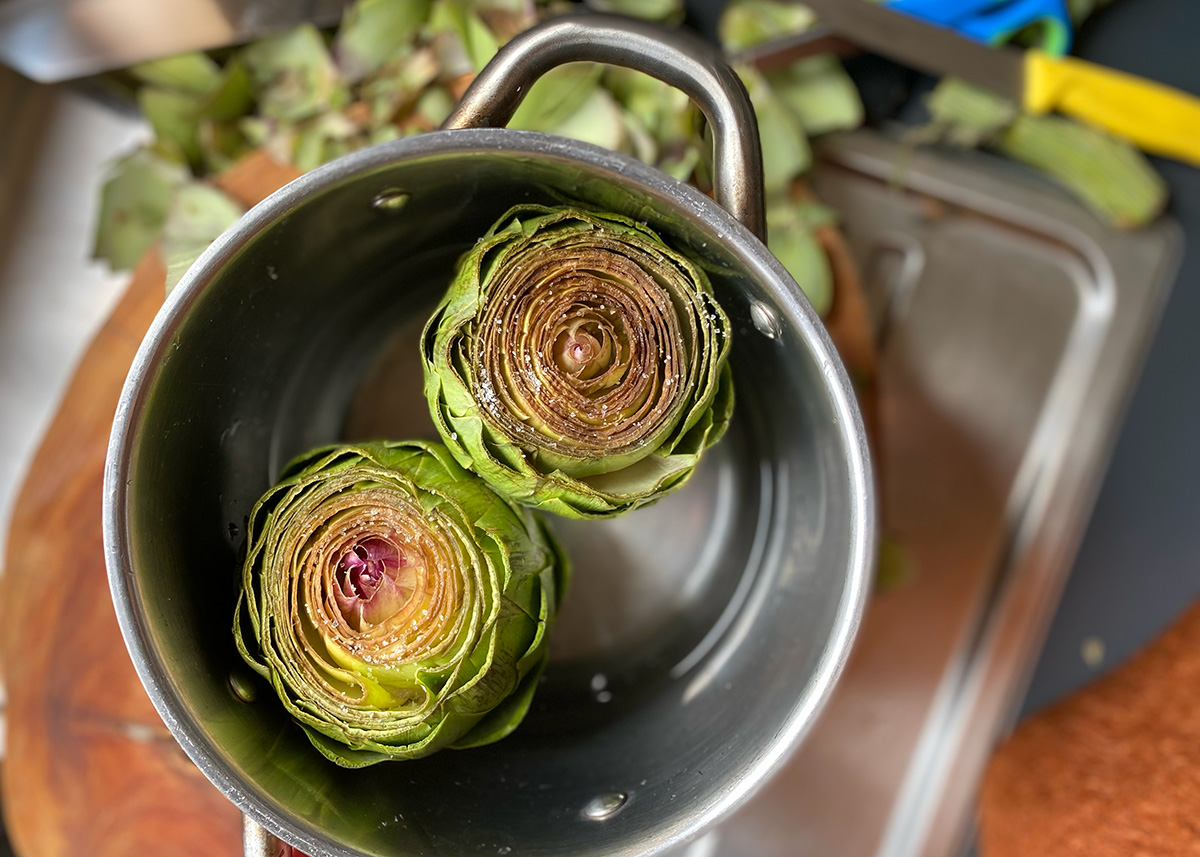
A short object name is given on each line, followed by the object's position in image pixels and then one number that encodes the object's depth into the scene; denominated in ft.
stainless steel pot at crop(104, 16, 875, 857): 1.75
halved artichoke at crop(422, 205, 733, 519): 1.94
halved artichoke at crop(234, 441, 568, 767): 1.92
